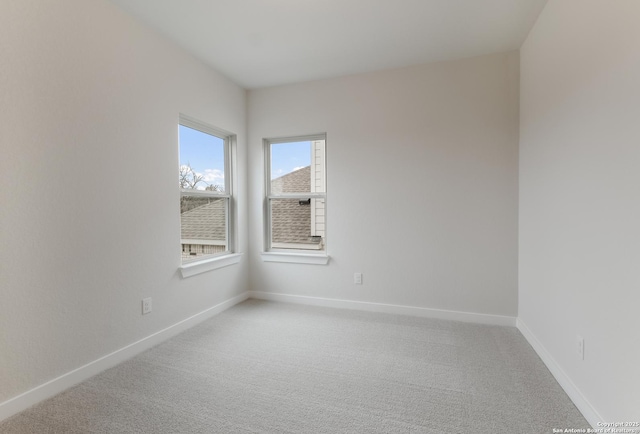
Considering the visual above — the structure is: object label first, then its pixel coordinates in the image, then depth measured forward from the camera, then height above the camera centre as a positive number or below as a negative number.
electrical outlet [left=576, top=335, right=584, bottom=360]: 1.72 -0.76
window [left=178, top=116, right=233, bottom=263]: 3.01 +0.24
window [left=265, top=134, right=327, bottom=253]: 3.65 +0.22
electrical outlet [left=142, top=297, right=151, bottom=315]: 2.46 -0.74
